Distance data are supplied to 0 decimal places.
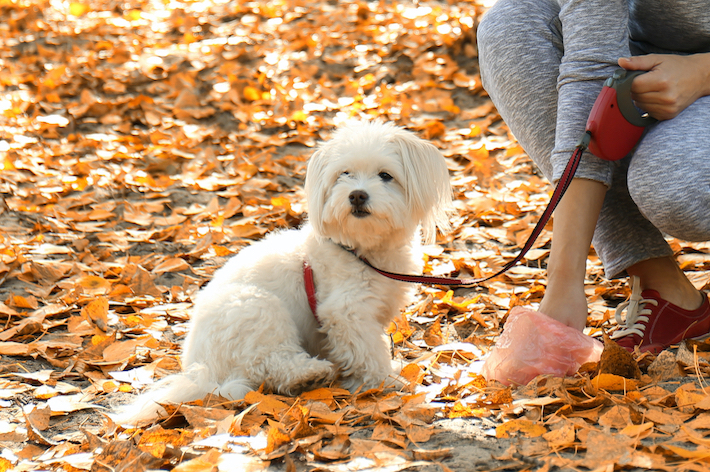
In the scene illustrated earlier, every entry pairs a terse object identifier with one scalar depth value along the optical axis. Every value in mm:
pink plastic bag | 3176
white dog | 3235
